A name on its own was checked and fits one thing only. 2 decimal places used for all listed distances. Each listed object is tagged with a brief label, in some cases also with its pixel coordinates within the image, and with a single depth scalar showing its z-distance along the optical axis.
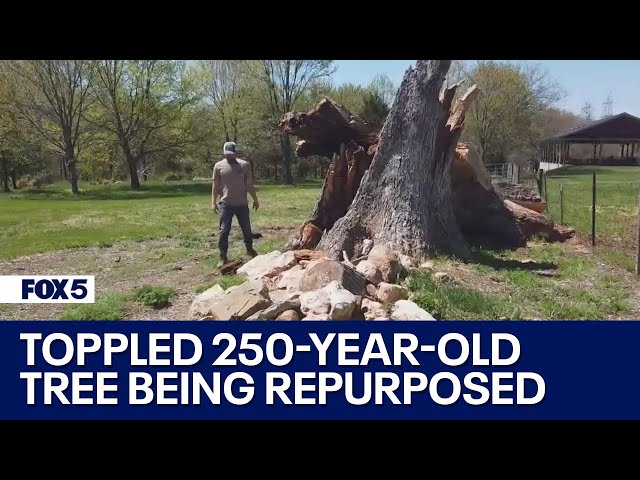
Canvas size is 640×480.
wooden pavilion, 40.44
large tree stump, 8.70
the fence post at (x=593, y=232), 10.45
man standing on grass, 8.77
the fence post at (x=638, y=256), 8.06
